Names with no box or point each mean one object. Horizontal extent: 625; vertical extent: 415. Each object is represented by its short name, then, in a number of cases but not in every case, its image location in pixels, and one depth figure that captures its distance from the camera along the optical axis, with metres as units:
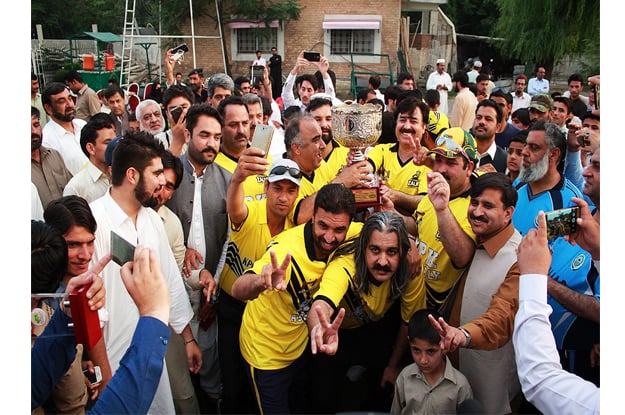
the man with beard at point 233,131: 4.59
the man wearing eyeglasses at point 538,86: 13.54
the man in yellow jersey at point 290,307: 3.19
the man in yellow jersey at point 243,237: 3.56
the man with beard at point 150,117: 5.70
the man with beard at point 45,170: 4.85
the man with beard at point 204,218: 3.96
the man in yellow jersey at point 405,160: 4.31
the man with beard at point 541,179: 4.10
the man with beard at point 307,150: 4.32
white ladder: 21.73
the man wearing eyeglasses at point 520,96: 11.17
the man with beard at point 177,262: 3.49
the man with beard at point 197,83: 10.44
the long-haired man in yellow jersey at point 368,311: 3.09
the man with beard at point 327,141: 4.89
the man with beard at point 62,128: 5.93
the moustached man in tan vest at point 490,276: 3.19
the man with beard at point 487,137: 5.89
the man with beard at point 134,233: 2.99
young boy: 3.12
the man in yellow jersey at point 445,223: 3.21
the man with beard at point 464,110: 8.94
